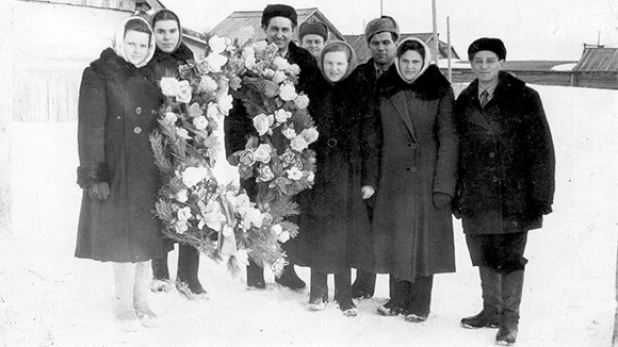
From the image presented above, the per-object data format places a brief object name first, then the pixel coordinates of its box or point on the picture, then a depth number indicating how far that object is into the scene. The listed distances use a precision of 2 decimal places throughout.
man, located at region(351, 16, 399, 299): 4.89
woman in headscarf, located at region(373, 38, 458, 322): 4.42
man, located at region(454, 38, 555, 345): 4.14
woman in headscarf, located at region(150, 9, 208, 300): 4.40
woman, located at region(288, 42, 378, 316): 4.58
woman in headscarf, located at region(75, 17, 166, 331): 3.96
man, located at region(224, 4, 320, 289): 4.73
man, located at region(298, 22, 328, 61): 5.07
